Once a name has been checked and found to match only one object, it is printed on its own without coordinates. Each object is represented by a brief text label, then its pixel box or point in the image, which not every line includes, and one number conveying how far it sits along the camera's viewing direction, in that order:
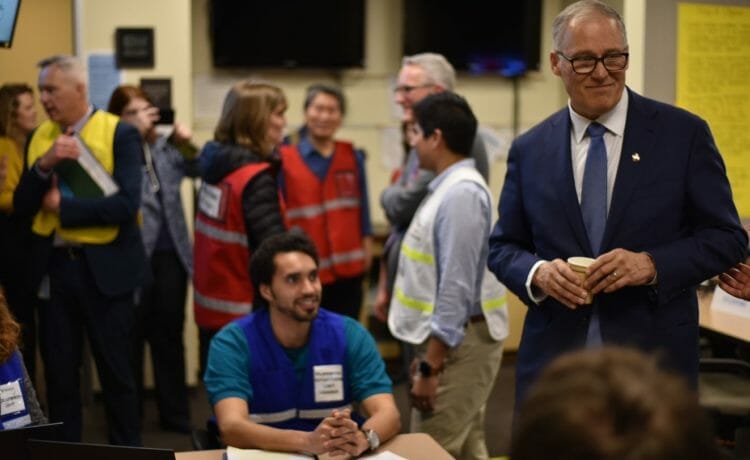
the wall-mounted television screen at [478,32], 6.48
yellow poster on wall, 3.14
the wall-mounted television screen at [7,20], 3.12
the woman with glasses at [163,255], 4.88
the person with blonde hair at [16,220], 4.52
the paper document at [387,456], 2.54
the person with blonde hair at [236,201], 3.95
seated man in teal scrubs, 3.00
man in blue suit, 2.23
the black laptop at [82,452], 1.95
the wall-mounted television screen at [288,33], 6.25
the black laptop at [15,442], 1.97
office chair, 3.66
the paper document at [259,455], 2.57
